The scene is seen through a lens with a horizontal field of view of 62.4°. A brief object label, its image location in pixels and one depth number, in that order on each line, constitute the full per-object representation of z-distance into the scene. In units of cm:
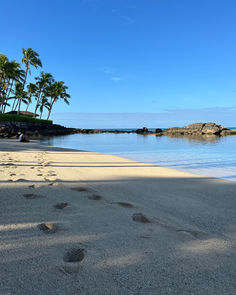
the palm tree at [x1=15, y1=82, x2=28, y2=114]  4426
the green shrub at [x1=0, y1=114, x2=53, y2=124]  3428
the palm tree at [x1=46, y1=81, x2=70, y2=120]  5222
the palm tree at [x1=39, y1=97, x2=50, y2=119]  5394
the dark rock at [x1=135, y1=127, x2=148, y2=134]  6456
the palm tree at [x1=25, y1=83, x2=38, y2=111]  4920
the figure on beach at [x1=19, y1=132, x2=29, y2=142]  1756
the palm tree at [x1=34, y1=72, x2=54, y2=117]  4906
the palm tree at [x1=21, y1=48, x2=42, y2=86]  3866
